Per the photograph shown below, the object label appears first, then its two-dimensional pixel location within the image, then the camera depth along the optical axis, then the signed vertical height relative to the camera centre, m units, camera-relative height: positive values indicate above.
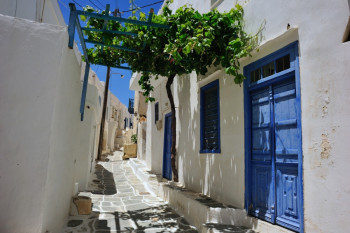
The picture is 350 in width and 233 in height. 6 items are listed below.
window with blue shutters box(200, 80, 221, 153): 5.23 +0.66
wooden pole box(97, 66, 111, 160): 13.57 +1.76
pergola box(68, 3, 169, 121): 3.51 +1.98
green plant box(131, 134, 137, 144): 20.13 +0.51
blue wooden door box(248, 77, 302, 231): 3.26 -0.07
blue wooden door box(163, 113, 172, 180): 8.75 -0.10
